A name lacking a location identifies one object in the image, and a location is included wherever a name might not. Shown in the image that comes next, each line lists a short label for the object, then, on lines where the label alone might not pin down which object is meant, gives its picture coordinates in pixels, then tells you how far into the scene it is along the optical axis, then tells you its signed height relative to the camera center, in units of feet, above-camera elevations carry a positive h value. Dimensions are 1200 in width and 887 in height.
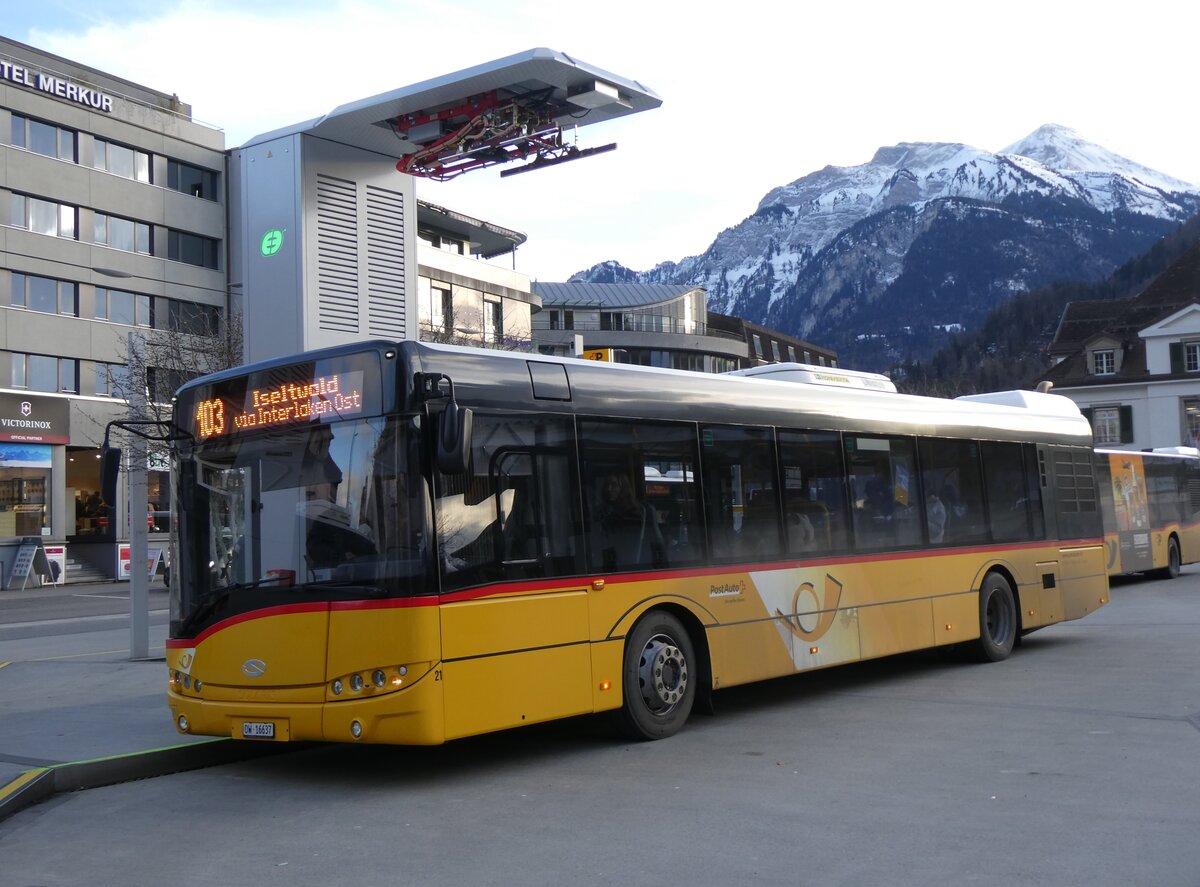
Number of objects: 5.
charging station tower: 32.96 +9.99
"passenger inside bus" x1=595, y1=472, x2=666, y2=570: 29.63 +0.17
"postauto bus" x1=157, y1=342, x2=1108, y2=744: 25.17 -0.09
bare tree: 94.81 +15.29
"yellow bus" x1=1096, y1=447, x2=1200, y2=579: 86.33 +0.46
